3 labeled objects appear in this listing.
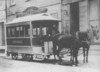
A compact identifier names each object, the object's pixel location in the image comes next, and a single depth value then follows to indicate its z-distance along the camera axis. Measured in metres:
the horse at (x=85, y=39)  6.55
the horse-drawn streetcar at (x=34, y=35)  7.92
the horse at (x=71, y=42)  6.90
